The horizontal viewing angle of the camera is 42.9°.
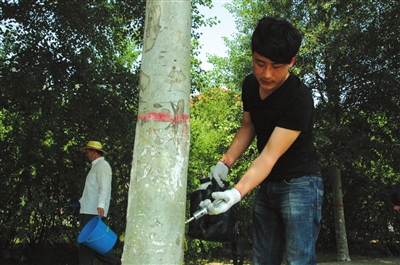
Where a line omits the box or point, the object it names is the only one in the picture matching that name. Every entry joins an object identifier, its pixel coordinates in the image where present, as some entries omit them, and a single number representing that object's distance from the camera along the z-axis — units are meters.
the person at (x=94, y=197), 6.94
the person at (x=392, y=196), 8.43
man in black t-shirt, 2.81
